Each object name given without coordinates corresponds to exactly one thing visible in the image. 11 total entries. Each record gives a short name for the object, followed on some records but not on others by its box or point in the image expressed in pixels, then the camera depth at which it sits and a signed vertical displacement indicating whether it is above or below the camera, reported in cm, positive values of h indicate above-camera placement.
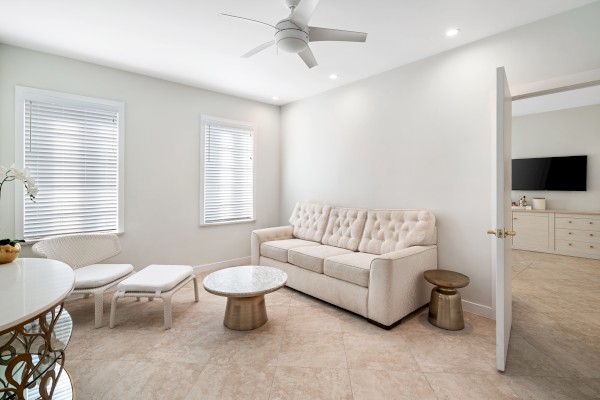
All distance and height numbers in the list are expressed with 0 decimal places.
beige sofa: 253 -63
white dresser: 480 -58
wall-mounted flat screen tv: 509 +53
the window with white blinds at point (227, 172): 431 +45
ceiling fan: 198 +126
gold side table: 249 -94
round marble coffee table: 239 -80
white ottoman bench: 251 -82
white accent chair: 254 -63
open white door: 187 -18
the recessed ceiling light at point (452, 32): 258 +159
